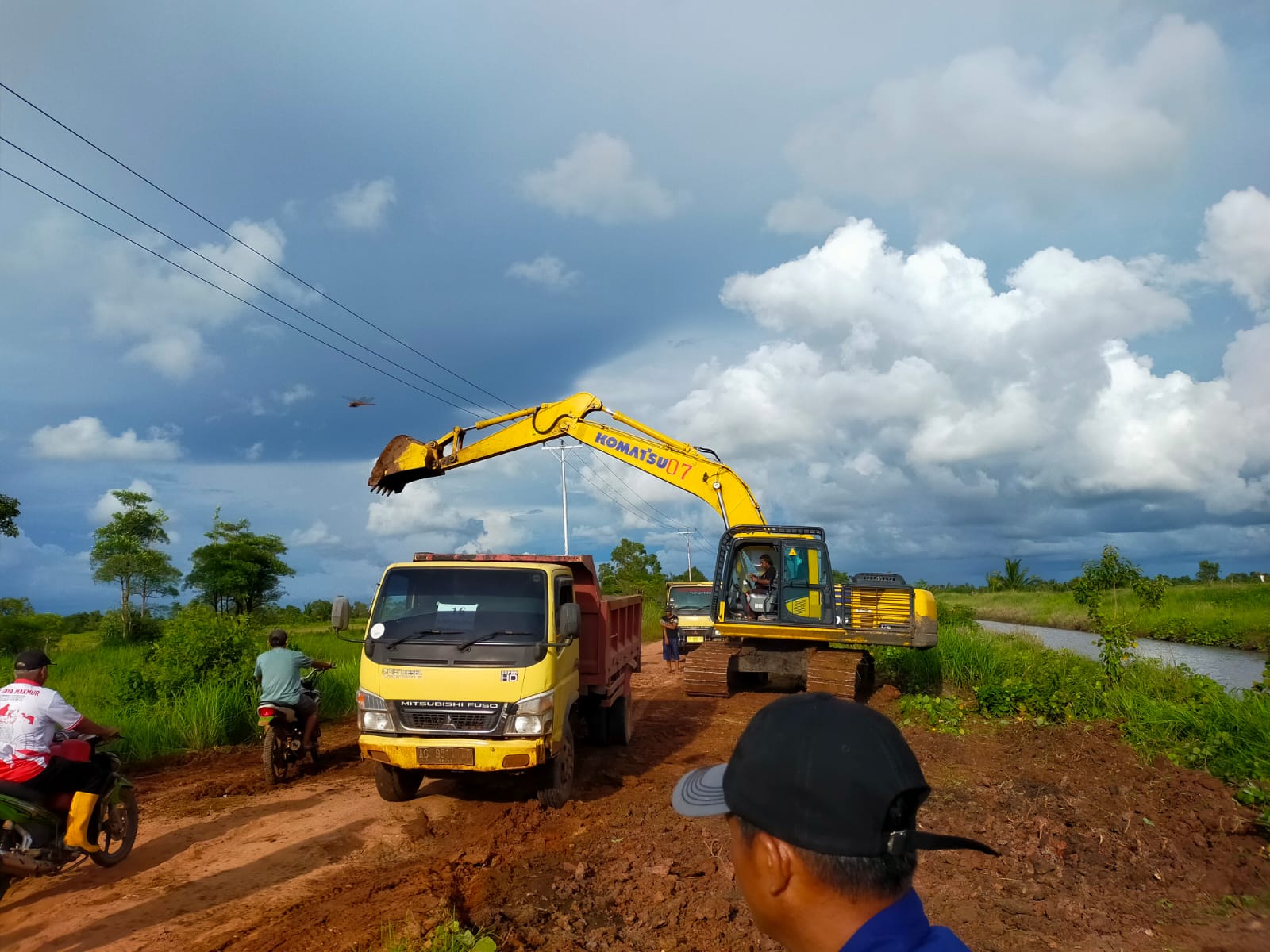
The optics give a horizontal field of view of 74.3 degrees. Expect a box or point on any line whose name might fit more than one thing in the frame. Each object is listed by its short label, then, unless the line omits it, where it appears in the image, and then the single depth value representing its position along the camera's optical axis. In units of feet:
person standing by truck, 65.36
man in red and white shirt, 17.43
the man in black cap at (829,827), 4.83
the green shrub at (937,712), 38.04
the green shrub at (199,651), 37.47
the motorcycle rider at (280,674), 28.58
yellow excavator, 43.91
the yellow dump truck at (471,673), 22.97
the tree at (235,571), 100.94
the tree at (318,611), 126.62
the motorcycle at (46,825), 16.79
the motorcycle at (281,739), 28.32
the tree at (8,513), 71.10
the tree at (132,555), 99.81
